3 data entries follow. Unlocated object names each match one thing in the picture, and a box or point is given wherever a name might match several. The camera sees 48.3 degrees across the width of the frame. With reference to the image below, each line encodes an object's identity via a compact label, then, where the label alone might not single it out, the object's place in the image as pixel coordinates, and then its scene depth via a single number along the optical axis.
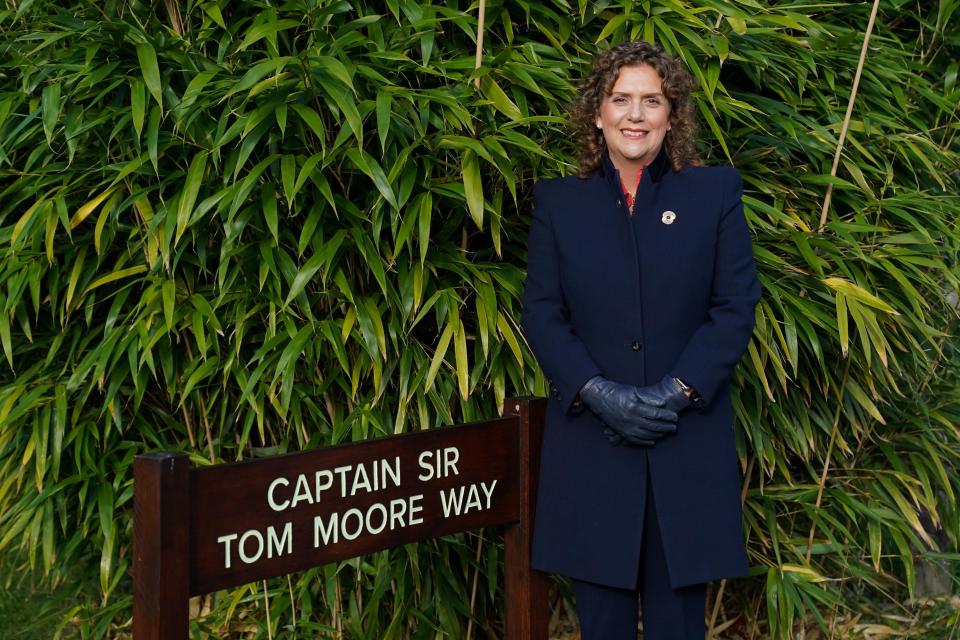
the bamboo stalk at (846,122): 2.68
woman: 2.04
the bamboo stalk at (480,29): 2.31
